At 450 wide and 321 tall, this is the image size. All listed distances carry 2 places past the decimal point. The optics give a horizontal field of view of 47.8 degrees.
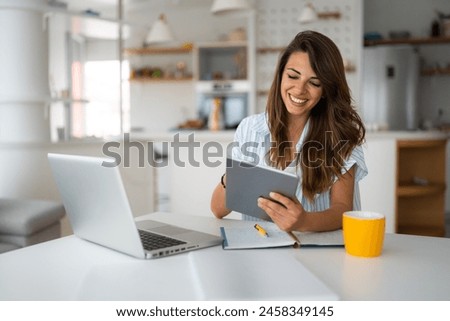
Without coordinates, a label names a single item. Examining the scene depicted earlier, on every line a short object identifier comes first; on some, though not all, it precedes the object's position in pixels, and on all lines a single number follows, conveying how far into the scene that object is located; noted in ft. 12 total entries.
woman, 4.92
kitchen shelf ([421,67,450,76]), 18.61
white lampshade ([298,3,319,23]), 16.97
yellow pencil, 4.03
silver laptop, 3.31
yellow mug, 3.51
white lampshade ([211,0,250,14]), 11.78
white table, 2.81
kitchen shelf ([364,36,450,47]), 18.54
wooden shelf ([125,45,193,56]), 24.26
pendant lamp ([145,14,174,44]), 17.08
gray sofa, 7.89
